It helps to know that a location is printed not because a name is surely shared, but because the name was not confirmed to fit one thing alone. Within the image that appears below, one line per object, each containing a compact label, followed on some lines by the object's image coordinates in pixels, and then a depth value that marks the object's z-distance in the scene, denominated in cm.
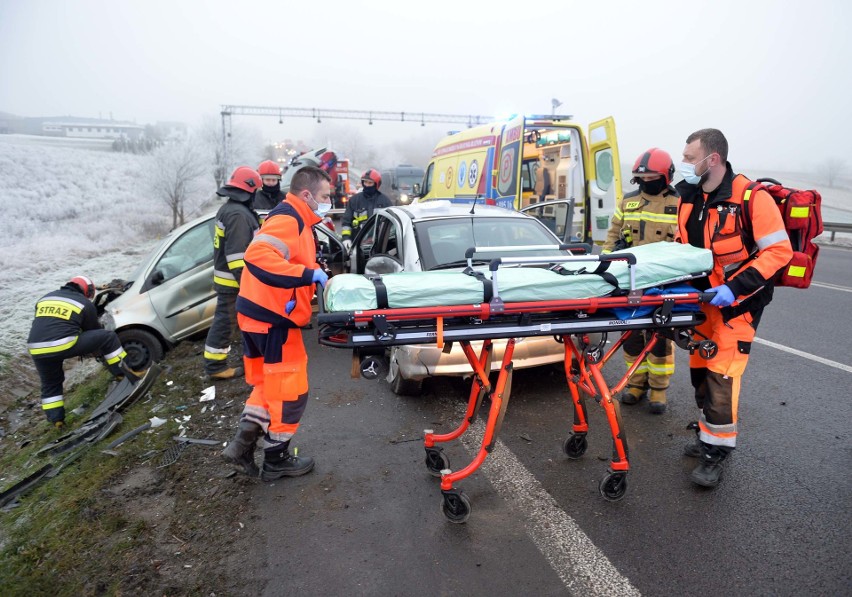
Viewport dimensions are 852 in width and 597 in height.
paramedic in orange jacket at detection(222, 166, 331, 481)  300
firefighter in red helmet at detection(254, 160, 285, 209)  606
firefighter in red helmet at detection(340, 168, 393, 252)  851
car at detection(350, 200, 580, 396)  397
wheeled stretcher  254
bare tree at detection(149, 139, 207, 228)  2198
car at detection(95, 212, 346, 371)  578
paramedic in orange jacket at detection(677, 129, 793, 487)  288
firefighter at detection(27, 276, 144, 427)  486
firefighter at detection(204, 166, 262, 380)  489
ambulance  708
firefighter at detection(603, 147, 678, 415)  409
